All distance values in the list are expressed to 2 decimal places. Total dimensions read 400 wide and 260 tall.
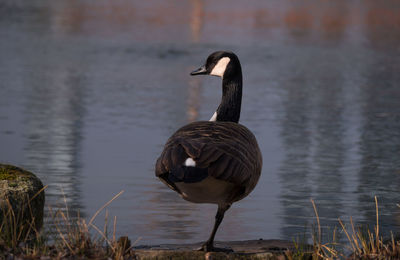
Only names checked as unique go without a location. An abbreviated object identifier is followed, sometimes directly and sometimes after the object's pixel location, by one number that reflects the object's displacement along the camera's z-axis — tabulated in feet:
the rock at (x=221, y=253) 43.60
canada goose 40.88
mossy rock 45.37
